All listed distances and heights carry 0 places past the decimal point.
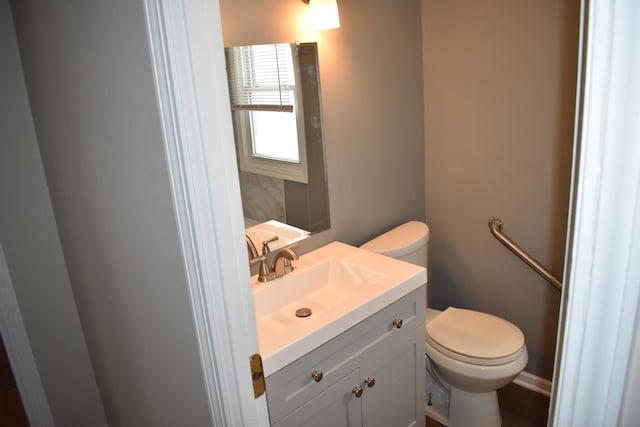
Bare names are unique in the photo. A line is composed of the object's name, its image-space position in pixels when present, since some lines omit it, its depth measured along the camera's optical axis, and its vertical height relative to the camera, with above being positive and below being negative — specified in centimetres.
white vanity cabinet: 139 -92
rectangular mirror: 171 -16
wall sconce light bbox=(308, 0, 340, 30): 172 +24
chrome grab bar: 207 -79
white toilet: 189 -109
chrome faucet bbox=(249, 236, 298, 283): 172 -62
